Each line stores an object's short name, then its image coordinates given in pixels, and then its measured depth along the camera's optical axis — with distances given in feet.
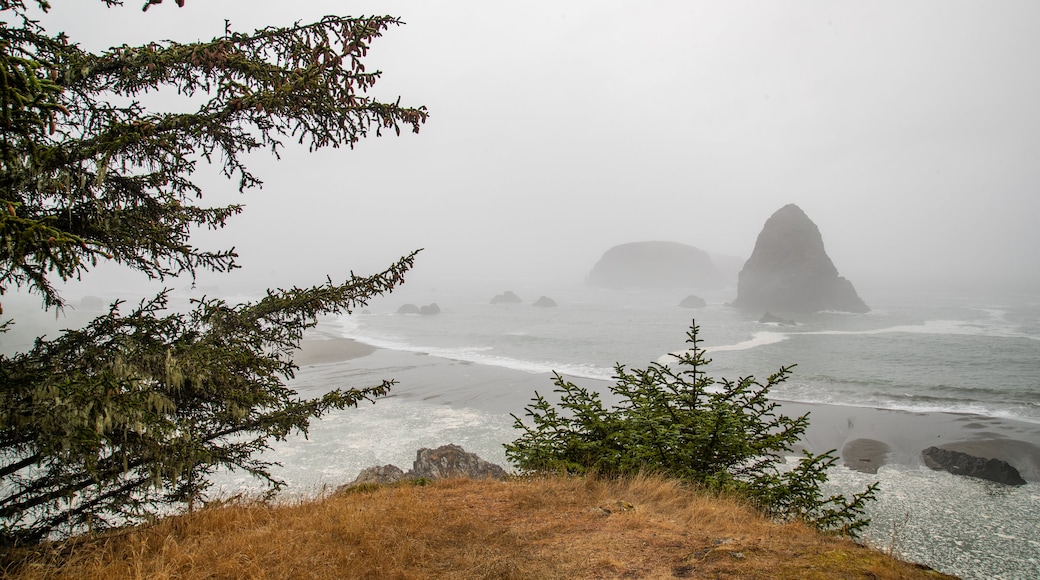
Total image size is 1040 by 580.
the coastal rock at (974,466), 50.39
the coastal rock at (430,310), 251.39
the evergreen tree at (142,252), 11.35
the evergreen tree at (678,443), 21.99
